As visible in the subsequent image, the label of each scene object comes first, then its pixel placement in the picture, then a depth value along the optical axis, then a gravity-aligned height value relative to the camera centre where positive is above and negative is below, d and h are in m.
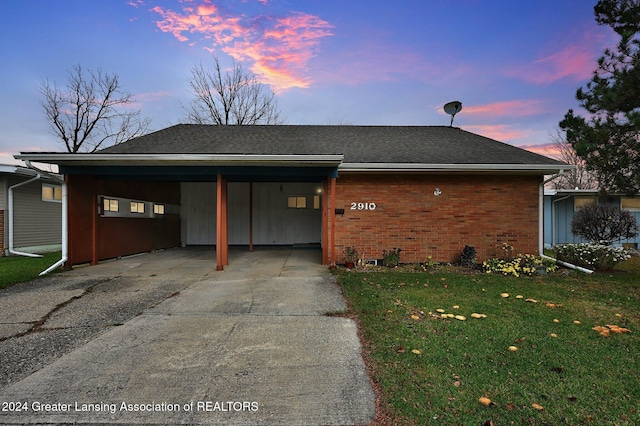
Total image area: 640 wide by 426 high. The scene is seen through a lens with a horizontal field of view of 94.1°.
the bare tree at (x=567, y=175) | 21.36 +2.73
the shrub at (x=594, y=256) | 7.53 -1.14
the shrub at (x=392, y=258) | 7.76 -1.21
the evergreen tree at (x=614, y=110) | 6.09 +2.19
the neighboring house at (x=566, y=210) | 11.95 +0.06
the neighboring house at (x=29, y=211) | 9.61 +0.03
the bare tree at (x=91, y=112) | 19.81 +6.89
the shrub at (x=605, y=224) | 9.62 -0.41
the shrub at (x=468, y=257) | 7.80 -1.21
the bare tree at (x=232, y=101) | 21.52 +8.11
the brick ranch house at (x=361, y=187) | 7.41 +0.69
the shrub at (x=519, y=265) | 7.02 -1.31
